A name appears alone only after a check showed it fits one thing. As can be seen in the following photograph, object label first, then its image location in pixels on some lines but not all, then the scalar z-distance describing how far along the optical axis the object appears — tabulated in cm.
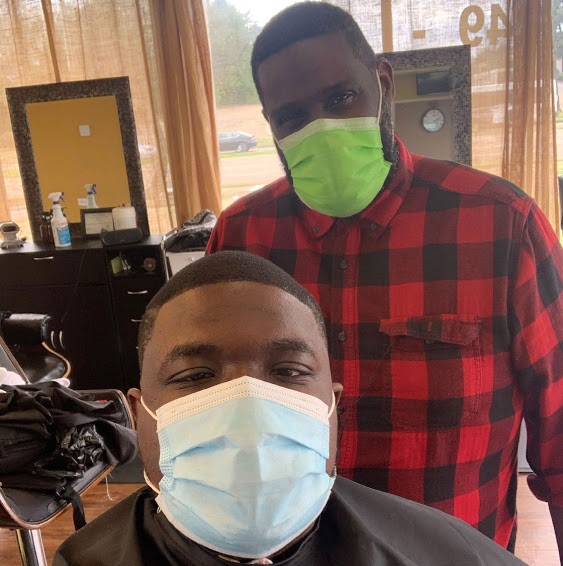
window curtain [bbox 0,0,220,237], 322
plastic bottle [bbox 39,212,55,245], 330
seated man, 64
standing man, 92
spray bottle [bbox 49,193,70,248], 318
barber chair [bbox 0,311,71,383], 248
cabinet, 310
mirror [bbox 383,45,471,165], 240
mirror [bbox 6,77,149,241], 321
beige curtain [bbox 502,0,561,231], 279
